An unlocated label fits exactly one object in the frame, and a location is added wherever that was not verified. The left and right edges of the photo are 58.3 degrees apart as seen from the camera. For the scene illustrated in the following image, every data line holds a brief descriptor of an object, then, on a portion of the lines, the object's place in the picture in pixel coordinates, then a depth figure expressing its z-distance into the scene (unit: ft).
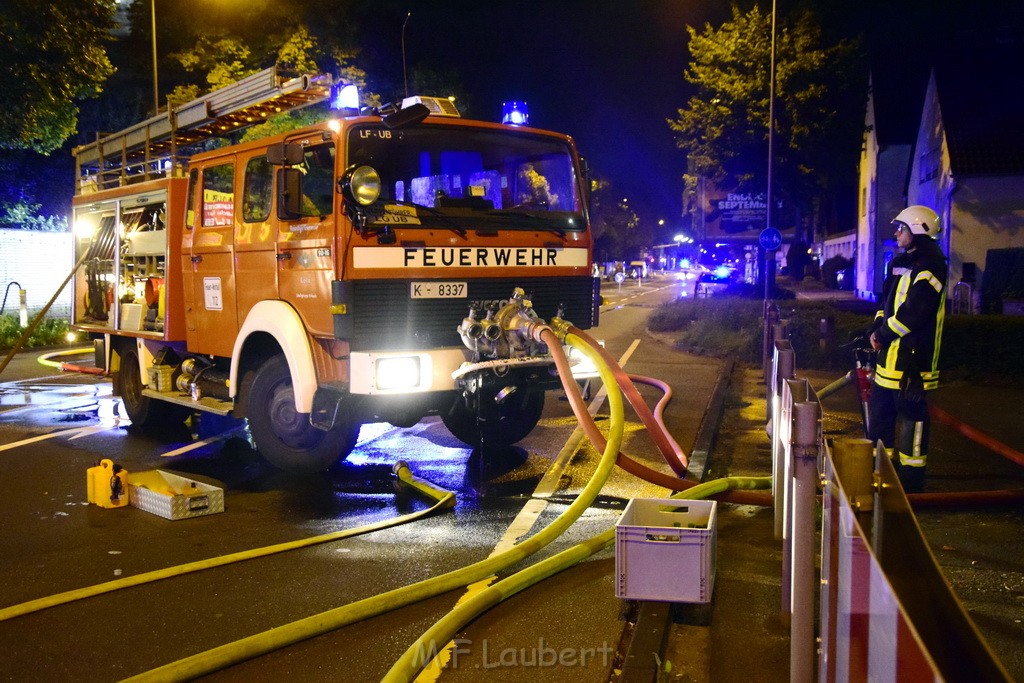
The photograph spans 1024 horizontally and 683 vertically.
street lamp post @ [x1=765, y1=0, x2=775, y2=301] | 59.92
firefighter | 21.13
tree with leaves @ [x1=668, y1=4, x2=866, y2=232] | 103.04
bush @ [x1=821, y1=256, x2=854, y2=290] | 148.77
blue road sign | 63.16
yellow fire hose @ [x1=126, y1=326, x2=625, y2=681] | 12.23
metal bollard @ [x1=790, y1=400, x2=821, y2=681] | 10.66
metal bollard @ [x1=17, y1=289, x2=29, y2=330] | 64.02
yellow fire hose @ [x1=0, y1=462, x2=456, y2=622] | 14.89
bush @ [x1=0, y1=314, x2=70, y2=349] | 60.15
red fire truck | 21.38
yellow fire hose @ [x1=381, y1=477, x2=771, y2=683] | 12.08
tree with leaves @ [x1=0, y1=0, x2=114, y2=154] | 53.78
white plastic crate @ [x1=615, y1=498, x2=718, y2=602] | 13.83
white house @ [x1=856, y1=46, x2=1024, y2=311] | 80.48
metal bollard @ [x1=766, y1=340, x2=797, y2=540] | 17.25
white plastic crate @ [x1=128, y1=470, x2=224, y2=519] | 20.29
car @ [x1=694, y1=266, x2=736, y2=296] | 131.85
